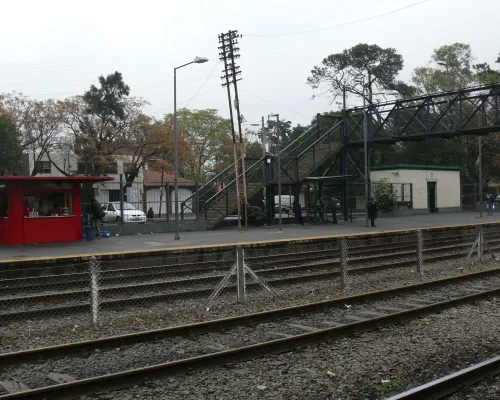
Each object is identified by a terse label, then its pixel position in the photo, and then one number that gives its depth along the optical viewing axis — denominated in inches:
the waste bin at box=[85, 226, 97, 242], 960.9
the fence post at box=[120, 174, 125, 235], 1048.0
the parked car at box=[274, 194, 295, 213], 1558.6
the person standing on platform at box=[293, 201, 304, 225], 1381.3
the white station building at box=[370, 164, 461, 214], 1872.5
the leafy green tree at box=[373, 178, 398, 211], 1753.2
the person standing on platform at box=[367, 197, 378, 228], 1262.3
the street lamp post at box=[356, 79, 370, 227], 1274.6
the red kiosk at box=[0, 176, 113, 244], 882.8
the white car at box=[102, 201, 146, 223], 1112.8
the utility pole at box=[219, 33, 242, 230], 1228.3
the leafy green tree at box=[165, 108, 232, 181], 2768.2
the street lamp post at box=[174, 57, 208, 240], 978.1
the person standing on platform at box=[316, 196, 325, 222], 1393.9
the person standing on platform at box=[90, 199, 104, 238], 998.4
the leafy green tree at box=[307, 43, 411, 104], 2290.8
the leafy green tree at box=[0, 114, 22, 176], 1849.2
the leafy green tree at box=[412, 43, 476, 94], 2474.2
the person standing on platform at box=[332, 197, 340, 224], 1380.4
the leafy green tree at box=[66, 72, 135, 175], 2000.5
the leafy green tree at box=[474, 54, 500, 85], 2327.5
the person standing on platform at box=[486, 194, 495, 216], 1745.9
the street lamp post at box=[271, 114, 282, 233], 1171.0
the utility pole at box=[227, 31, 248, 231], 1213.1
